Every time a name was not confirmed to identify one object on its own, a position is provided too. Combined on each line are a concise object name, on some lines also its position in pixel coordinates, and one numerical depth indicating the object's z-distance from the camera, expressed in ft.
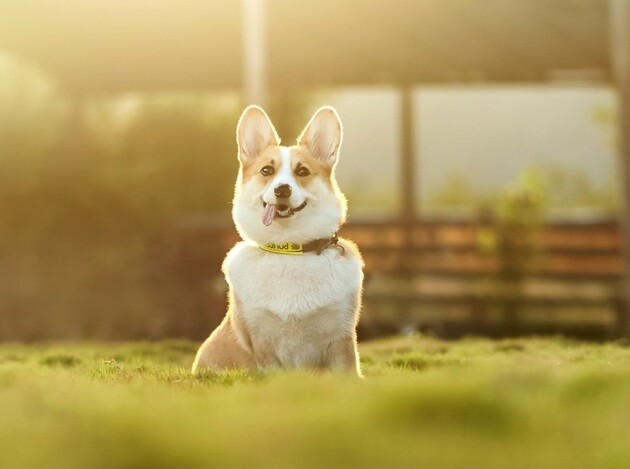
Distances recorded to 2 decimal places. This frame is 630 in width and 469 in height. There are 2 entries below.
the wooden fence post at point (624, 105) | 37.88
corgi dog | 16.46
